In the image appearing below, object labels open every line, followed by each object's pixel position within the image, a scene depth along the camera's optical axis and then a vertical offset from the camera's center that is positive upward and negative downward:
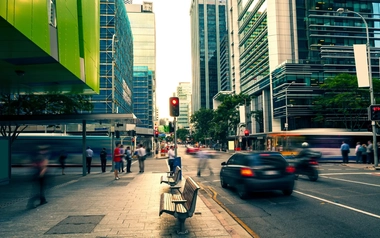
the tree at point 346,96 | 37.50 +5.23
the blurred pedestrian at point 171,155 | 17.53 -0.95
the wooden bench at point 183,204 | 5.68 -1.38
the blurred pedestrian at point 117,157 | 15.23 -0.89
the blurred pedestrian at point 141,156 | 18.36 -1.04
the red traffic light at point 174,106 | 12.14 +1.33
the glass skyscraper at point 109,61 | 43.97 +11.93
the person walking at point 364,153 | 24.19 -1.36
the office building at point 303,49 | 50.19 +15.51
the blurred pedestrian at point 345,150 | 24.47 -1.16
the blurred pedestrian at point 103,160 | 19.71 -1.33
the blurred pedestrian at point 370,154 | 23.36 -1.45
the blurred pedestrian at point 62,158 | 18.30 -1.08
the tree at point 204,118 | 88.06 +5.94
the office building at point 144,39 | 112.44 +37.81
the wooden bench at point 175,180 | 10.27 -1.46
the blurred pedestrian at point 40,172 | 8.88 -0.94
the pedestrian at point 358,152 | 24.42 -1.29
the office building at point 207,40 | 161.12 +54.78
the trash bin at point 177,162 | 13.44 -1.04
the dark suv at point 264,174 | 9.48 -1.15
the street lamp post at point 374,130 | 19.95 +0.37
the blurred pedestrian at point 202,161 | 17.14 -1.29
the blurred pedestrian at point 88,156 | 19.19 -1.03
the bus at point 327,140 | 27.47 -0.30
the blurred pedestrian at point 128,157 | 19.54 -1.15
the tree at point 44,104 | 19.27 +2.44
